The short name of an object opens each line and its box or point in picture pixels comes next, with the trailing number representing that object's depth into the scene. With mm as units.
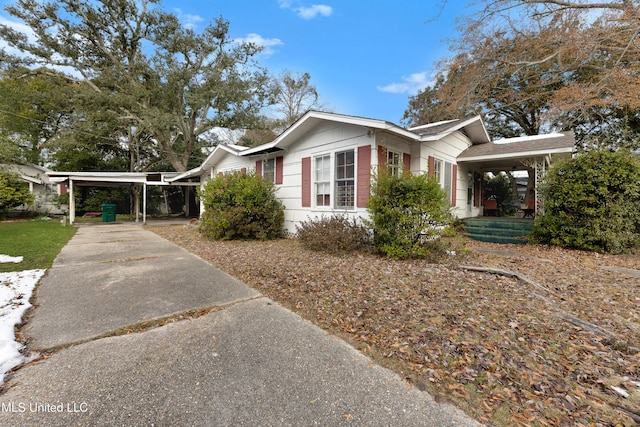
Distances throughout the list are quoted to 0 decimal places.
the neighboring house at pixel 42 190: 17922
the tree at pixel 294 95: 22875
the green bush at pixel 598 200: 5699
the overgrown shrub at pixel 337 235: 6082
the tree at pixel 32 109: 16781
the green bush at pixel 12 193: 13820
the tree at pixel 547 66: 9695
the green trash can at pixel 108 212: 14953
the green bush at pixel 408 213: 5270
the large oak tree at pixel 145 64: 16750
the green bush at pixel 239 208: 8023
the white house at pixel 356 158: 6777
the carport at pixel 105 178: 13289
